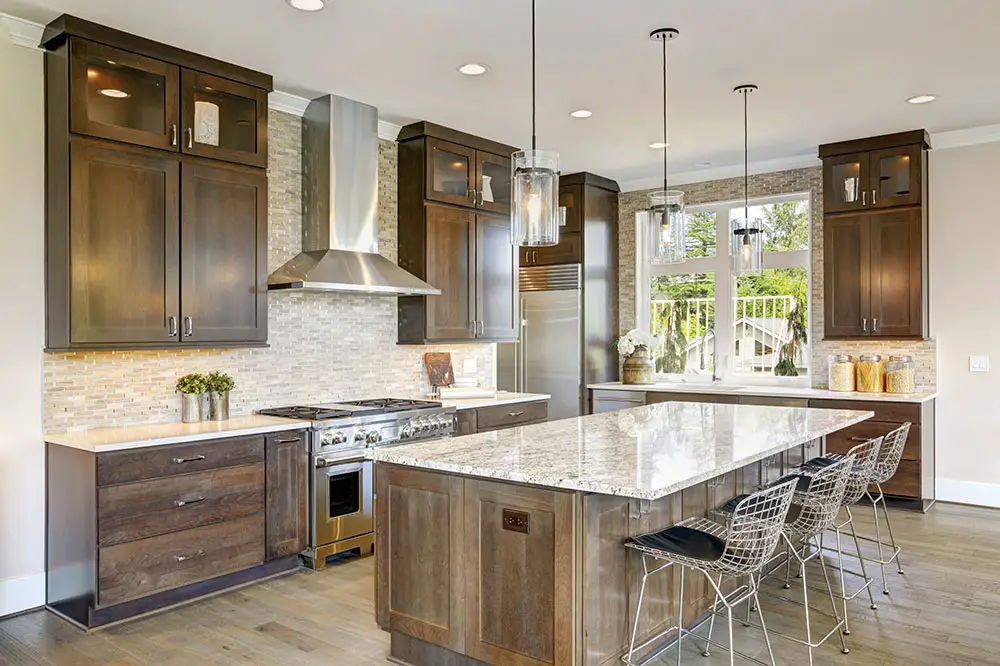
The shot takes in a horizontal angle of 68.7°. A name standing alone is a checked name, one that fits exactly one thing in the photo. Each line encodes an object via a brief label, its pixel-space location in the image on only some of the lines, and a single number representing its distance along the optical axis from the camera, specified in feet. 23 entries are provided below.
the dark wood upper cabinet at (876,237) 18.71
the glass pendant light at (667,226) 11.44
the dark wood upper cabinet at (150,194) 11.57
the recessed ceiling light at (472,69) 13.75
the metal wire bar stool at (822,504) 10.21
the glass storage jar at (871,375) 19.11
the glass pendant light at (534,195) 9.61
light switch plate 18.60
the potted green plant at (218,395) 13.64
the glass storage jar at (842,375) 19.42
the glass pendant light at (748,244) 14.25
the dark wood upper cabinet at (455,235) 17.48
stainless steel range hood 15.19
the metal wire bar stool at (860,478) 11.85
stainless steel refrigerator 23.13
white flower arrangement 23.54
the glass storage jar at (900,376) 18.66
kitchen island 8.05
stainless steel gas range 13.67
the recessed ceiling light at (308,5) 11.05
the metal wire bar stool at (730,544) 8.29
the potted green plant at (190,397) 13.35
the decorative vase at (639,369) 23.24
